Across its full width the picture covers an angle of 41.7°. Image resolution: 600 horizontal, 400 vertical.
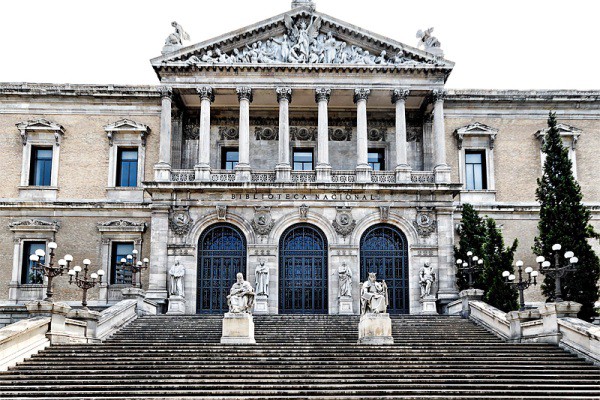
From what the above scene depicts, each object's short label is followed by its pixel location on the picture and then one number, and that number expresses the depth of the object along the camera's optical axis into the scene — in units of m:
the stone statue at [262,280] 34.09
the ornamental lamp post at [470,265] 32.11
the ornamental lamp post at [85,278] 28.06
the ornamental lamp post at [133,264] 33.31
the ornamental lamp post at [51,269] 25.61
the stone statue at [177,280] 34.06
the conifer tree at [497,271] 30.83
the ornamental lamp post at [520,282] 26.45
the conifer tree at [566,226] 28.48
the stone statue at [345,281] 34.16
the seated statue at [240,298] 24.97
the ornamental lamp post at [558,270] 24.42
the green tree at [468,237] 34.47
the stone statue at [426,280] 34.16
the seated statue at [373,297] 25.31
